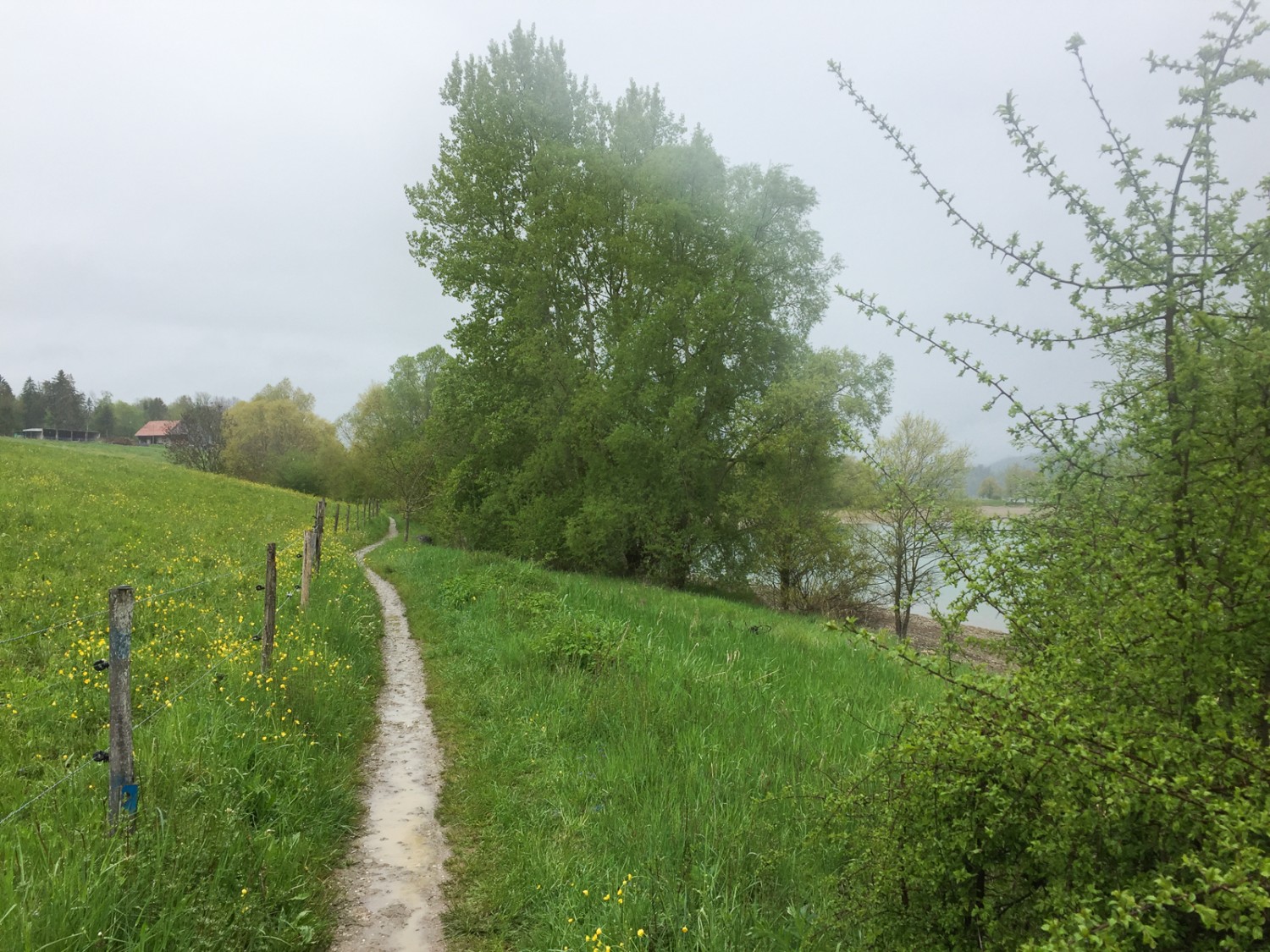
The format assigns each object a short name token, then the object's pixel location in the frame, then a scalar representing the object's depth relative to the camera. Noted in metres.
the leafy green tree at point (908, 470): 23.41
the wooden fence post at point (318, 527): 14.43
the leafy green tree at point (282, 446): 64.00
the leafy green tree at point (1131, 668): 1.91
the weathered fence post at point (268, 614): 6.96
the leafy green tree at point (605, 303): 20.17
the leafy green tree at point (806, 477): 19.47
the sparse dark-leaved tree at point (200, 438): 65.44
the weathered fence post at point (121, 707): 3.97
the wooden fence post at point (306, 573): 10.46
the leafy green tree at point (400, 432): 31.27
